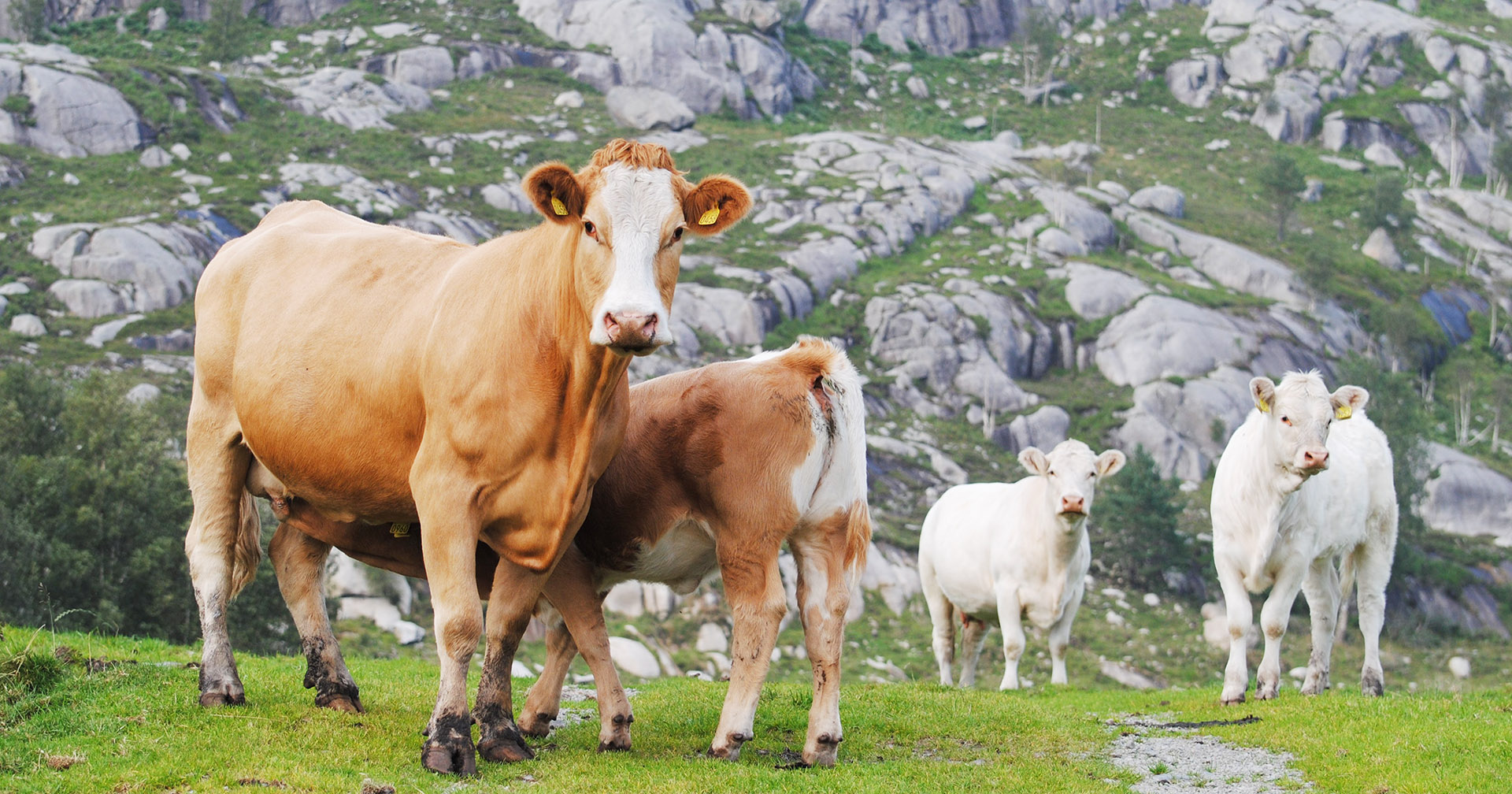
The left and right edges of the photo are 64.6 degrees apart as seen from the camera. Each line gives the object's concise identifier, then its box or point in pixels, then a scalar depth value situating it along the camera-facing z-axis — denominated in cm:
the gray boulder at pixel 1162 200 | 9862
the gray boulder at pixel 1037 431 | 6856
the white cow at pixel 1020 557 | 1669
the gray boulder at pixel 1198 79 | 13225
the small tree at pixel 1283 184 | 10194
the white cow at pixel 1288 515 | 1301
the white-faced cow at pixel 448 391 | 744
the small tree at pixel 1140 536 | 5775
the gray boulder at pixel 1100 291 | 8006
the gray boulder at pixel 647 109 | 10038
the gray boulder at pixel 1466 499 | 7100
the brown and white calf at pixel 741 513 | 826
